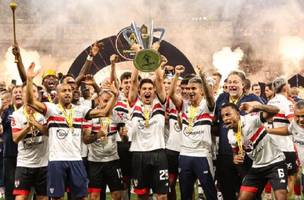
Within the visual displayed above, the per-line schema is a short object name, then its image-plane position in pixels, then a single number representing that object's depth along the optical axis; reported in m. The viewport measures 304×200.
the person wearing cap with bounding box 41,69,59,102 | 11.31
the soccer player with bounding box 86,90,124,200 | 10.17
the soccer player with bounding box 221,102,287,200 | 8.67
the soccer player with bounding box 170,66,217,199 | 9.56
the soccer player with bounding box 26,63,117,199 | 8.98
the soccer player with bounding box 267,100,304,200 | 8.48
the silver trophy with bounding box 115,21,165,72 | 9.61
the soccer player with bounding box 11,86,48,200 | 9.38
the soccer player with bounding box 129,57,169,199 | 9.65
